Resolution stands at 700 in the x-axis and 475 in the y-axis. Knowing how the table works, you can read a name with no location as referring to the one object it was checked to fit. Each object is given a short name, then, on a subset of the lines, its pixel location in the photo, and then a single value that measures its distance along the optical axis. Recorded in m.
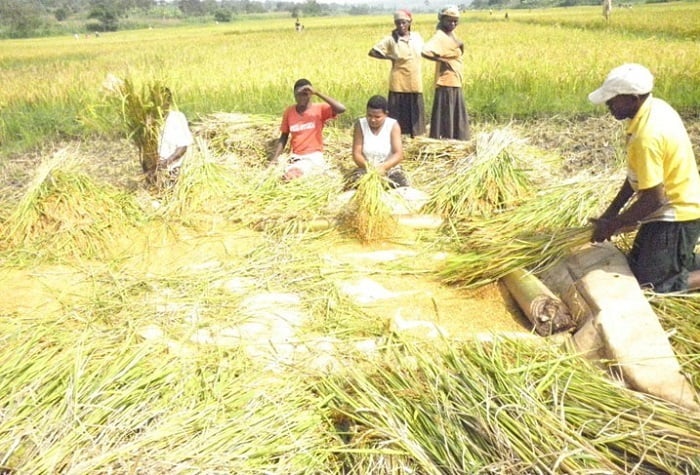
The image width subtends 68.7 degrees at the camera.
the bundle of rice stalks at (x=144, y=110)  4.39
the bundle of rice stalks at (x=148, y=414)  1.82
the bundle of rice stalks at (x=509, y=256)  2.88
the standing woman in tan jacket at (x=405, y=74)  5.25
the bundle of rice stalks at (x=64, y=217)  3.77
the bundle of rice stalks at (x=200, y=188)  4.14
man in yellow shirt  2.30
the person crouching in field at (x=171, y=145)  4.39
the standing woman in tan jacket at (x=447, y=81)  5.12
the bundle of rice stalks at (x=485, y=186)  3.77
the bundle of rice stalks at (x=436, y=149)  4.71
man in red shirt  4.63
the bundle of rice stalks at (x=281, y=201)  3.91
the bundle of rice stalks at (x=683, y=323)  2.22
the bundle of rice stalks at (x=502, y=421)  1.74
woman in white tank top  4.20
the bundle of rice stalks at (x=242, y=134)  5.18
